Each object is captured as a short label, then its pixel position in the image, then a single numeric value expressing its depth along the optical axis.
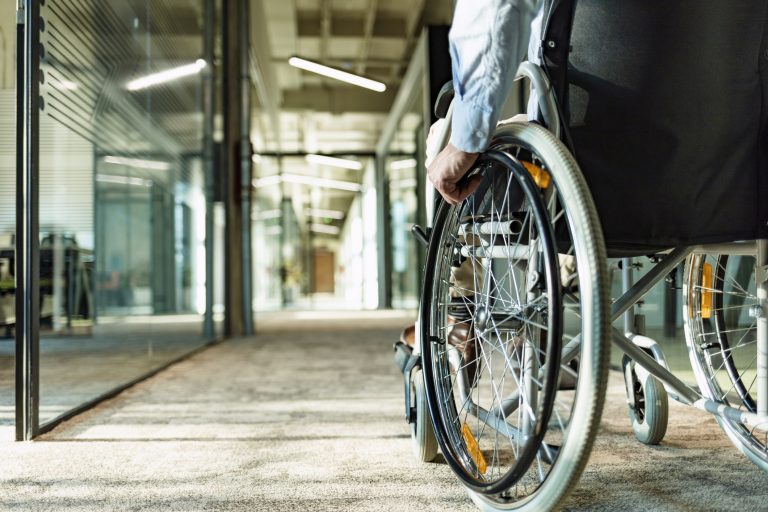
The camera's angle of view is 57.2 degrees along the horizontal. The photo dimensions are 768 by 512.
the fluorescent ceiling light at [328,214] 21.47
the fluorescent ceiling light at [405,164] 9.34
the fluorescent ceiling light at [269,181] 12.50
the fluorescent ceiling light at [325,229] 24.87
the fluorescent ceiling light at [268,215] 13.08
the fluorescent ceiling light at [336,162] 11.93
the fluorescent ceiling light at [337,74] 7.33
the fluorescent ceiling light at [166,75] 2.93
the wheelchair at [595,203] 0.82
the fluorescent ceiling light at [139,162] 2.58
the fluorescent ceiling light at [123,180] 2.44
